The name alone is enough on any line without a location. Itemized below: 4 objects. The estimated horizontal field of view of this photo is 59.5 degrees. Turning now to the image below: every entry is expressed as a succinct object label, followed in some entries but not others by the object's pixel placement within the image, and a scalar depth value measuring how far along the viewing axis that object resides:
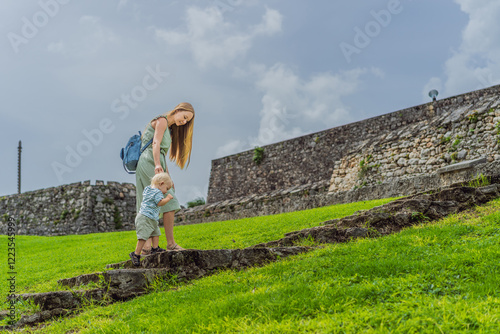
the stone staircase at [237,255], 5.30
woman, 6.42
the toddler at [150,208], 6.02
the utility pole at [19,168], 35.88
